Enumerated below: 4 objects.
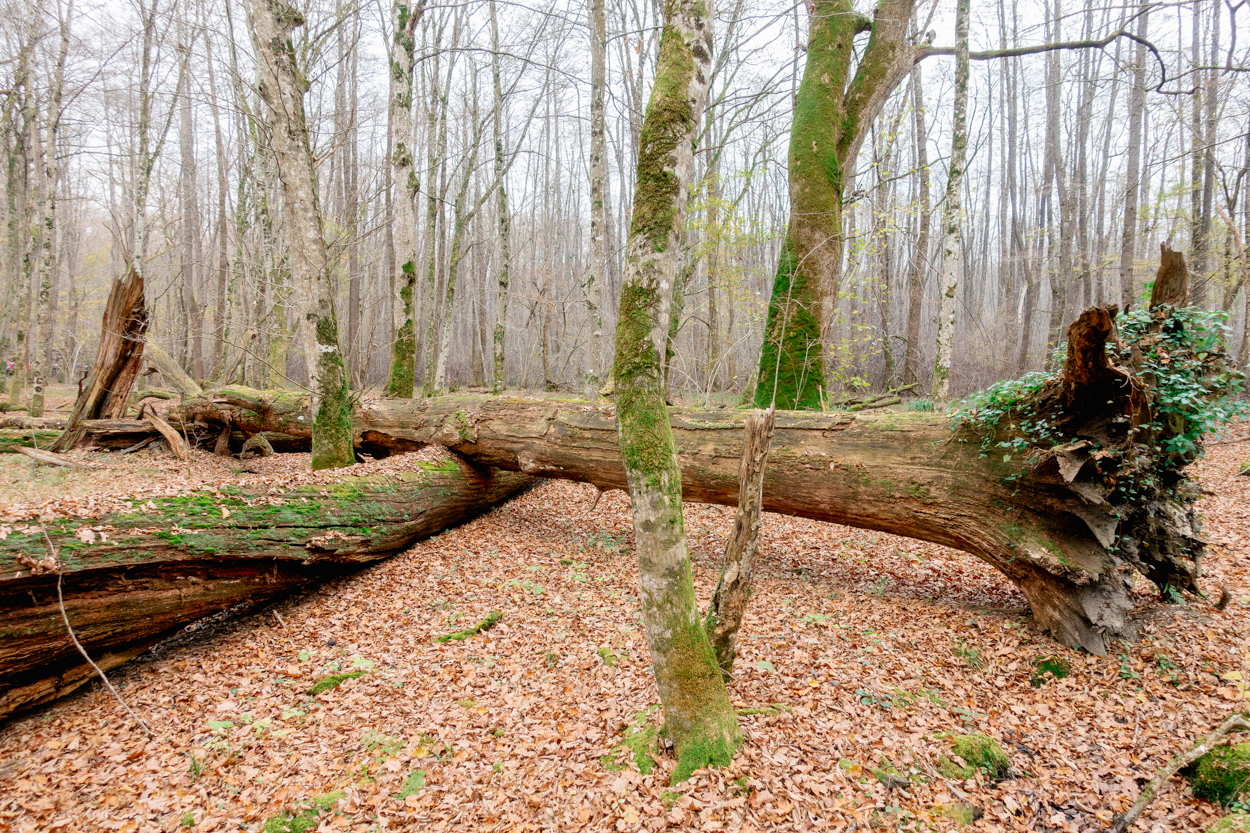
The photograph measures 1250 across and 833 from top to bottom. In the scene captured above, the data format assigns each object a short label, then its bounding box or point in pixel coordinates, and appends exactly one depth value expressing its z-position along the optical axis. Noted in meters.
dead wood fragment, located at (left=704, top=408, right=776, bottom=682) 3.02
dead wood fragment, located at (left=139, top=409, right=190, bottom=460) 8.52
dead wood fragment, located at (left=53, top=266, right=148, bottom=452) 7.96
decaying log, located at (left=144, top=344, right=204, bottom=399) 8.19
